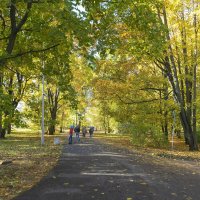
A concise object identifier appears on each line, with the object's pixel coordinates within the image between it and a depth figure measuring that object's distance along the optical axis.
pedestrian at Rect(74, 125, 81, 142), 30.43
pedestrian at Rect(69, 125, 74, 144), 25.58
